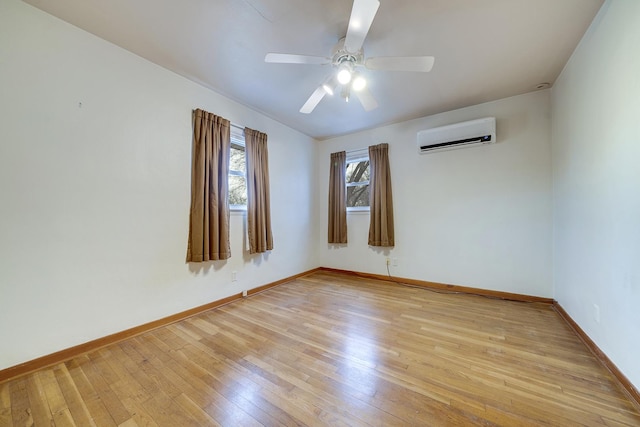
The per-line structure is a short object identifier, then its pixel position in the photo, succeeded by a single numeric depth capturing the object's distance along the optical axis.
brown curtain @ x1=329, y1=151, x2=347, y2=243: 4.20
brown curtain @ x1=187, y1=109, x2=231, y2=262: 2.49
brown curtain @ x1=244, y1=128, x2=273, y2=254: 3.12
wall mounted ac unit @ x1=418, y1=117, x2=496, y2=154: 2.94
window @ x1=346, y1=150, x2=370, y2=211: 4.15
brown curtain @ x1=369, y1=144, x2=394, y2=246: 3.71
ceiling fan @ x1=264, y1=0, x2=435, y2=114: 1.39
